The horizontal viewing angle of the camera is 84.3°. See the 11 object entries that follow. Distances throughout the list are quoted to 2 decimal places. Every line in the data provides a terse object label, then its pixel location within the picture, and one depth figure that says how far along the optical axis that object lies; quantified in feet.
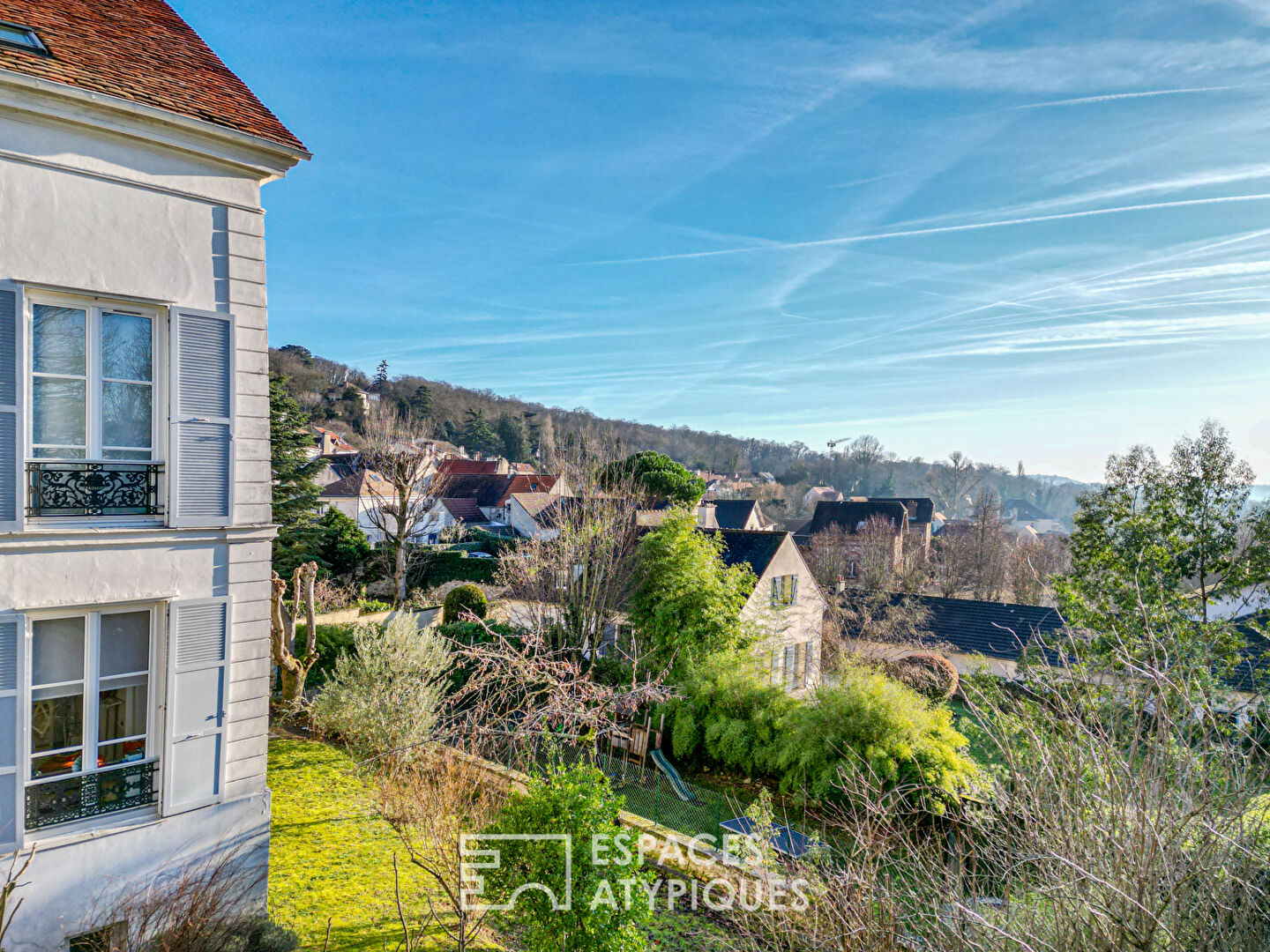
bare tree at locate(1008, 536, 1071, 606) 104.87
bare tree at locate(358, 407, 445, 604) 80.18
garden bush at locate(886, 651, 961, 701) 67.72
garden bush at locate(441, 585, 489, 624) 68.39
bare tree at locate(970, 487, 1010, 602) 122.42
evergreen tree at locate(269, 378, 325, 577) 75.00
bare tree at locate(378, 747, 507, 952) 20.47
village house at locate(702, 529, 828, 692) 65.51
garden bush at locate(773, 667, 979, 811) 35.78
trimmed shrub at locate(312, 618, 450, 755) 34.58
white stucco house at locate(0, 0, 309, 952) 18.35
